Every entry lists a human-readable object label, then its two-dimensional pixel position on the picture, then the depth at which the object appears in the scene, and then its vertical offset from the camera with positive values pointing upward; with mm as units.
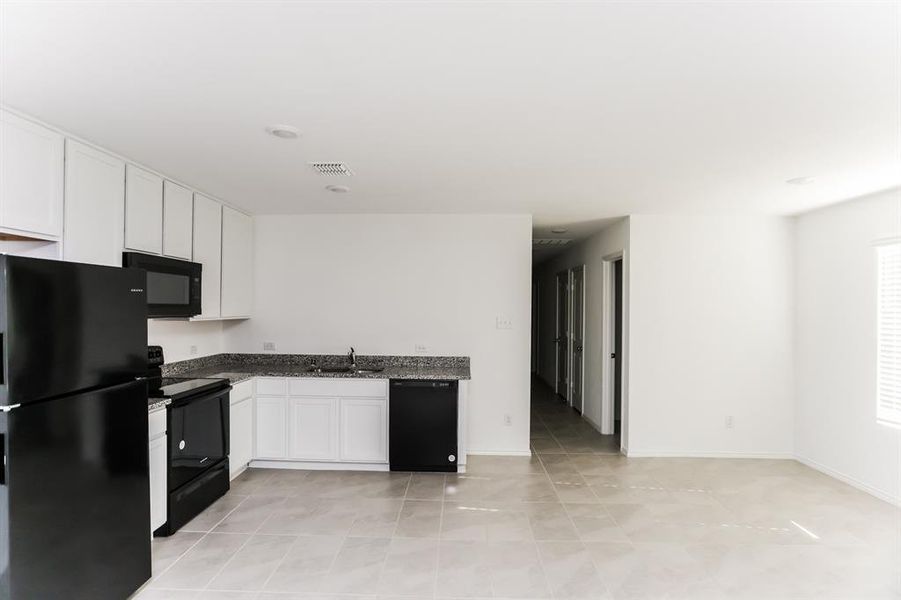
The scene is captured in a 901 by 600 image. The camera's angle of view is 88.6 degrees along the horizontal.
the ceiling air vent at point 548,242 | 6293 +883
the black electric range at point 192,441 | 2971 -952
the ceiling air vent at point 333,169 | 3066 +923
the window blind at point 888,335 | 3537 -225
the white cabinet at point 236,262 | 4262 +406
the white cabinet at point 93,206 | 2529 +571
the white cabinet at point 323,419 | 4105 -1020
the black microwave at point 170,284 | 3051 +144
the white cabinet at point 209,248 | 3830 +483
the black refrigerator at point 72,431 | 1738 -542
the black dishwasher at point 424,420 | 4031 -1008
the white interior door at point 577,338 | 6406 -475
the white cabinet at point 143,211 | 2994 +633
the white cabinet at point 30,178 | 2166 +624
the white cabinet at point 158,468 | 2795 -1014
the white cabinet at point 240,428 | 3766 -1041
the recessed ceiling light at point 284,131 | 2408 +921
